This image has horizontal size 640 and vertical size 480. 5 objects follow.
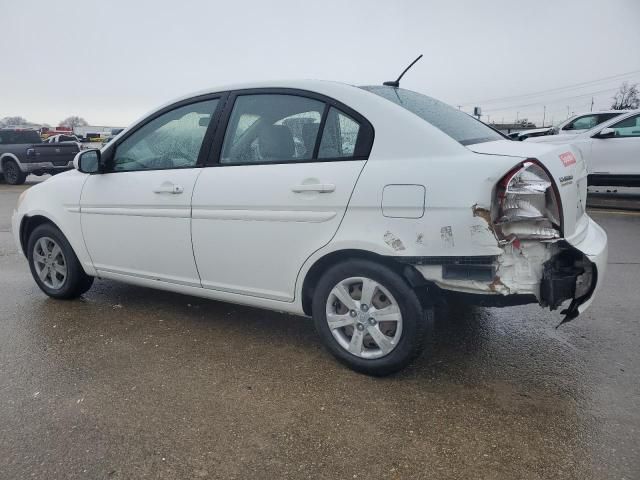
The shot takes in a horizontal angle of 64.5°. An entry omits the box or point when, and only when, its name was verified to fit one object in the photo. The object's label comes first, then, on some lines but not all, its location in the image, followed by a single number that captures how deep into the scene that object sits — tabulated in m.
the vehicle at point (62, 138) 25.79
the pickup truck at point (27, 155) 15.35
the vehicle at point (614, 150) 9.19
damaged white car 2.57
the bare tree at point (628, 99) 50.76
